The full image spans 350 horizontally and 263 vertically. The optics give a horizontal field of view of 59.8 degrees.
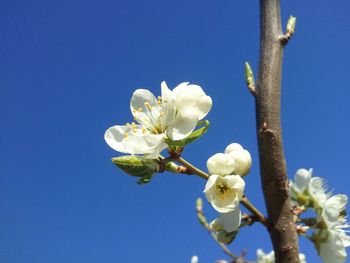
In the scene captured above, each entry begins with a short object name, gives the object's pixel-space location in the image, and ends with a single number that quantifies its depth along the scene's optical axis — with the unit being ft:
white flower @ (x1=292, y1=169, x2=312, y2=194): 0.33
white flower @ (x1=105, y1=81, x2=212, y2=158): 0.26
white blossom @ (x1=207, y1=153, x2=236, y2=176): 0.26
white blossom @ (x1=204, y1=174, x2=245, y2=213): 0.25
